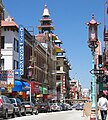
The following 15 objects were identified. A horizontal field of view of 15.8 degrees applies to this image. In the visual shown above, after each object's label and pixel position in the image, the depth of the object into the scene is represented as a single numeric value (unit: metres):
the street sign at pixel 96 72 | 21.36
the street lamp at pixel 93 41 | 22.09
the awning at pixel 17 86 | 51.44
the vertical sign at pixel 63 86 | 120.62
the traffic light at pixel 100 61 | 21.31
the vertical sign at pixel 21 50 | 54.76
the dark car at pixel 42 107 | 51.61
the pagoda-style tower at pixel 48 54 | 86.19
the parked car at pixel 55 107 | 60.38
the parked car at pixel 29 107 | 39.12
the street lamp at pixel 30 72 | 57.38
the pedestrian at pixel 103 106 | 20.17
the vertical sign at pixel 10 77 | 45.28
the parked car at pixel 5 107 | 26.98
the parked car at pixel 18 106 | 34.06
